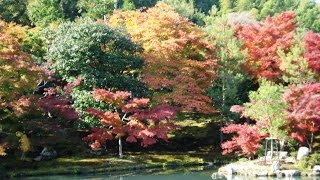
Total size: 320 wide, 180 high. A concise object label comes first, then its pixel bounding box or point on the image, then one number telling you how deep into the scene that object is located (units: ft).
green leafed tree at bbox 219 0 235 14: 222.67
